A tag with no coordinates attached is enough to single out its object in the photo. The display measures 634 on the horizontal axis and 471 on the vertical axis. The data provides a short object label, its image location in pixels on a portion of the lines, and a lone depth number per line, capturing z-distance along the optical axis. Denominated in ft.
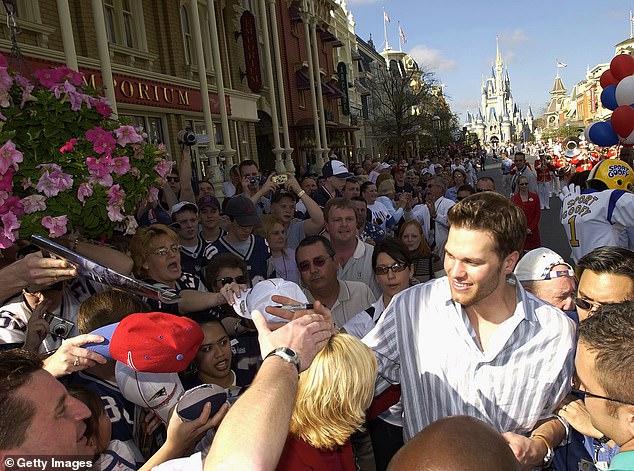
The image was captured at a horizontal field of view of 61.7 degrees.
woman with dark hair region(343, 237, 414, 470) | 9.71
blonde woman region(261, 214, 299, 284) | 17.84
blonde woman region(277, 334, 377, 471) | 6.89
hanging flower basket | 8.30
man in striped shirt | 7.79
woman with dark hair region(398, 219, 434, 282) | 18.49
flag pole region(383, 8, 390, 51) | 248.40
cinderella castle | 588.83
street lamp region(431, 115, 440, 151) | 138.82
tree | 123.13
